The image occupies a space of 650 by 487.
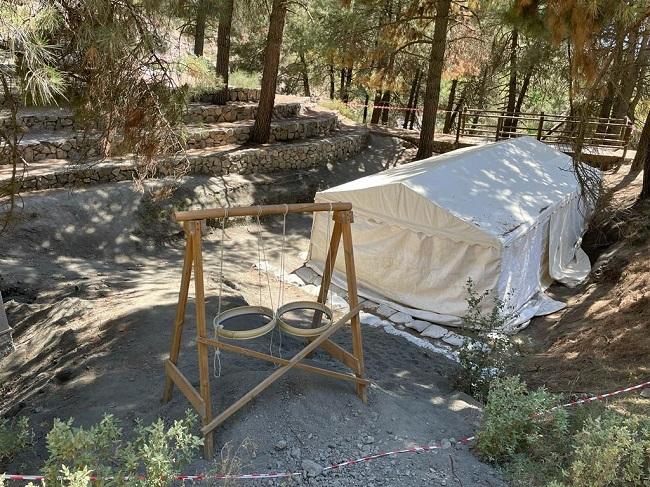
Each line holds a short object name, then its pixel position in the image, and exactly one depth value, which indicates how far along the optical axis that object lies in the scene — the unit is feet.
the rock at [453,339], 21.70
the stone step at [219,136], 32.76
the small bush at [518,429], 10.47
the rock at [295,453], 10.50
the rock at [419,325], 22.80
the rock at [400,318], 23.36
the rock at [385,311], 23.92
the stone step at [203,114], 35.09
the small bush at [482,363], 15.62
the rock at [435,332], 22.33
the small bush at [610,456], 8.72
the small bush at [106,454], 7.48
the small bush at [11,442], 9.89
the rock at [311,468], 10.02
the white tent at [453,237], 22.36
